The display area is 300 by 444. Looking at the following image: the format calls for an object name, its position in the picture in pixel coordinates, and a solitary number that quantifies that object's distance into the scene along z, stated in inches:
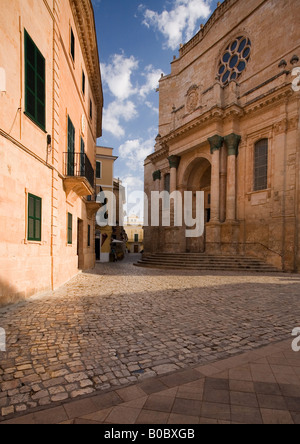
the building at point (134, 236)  2544.3
